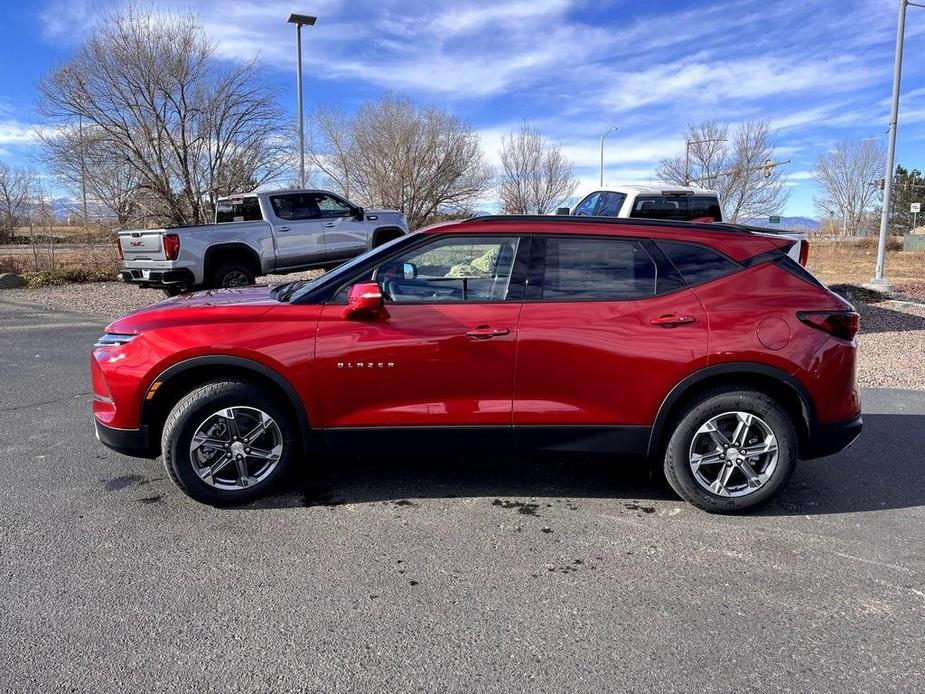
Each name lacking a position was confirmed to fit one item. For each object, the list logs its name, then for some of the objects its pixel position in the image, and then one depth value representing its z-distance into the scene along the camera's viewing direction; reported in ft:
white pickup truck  29.66
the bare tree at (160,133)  55.16
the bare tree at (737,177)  111.96
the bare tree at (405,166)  88.28
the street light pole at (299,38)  57.77
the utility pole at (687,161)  113.29
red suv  12.14
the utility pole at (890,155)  47.55
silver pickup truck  34.40
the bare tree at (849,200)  197.88
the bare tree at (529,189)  112.27
